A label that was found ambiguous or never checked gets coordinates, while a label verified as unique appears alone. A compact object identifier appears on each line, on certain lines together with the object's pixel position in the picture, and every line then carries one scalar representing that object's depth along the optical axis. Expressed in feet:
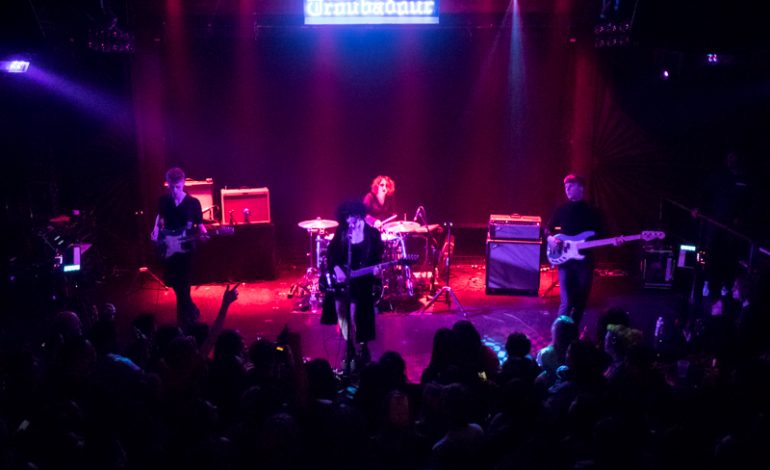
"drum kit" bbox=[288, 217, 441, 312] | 30.35
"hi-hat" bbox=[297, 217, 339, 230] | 31.24
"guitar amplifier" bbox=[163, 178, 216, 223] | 34.37
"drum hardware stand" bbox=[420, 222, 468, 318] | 29.84
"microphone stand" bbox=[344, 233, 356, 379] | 22.00
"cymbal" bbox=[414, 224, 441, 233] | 29.83
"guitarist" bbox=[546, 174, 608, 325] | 24.80
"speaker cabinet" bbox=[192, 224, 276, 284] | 34.73
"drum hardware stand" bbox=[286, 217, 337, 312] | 30.89
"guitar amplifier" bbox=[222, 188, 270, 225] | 34.47
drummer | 32.78
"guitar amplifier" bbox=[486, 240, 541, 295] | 32.27
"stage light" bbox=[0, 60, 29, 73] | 30.91
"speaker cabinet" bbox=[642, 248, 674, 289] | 32.86
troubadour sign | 34.42
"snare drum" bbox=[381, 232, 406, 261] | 30.45
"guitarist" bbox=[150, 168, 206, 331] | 26.35
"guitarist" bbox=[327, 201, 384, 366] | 22.48
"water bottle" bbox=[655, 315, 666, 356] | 23.02
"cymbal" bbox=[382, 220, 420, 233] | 29.58
